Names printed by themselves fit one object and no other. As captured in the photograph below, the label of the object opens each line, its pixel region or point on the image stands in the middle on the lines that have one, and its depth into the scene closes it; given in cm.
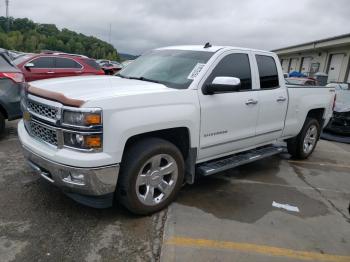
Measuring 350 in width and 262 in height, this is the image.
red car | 998
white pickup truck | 313
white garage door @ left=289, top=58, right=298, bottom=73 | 3720
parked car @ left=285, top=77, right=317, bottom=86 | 1504
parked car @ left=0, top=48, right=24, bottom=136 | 591
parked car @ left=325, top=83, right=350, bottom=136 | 937
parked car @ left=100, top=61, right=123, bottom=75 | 2564
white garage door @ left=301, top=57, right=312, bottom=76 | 3259
